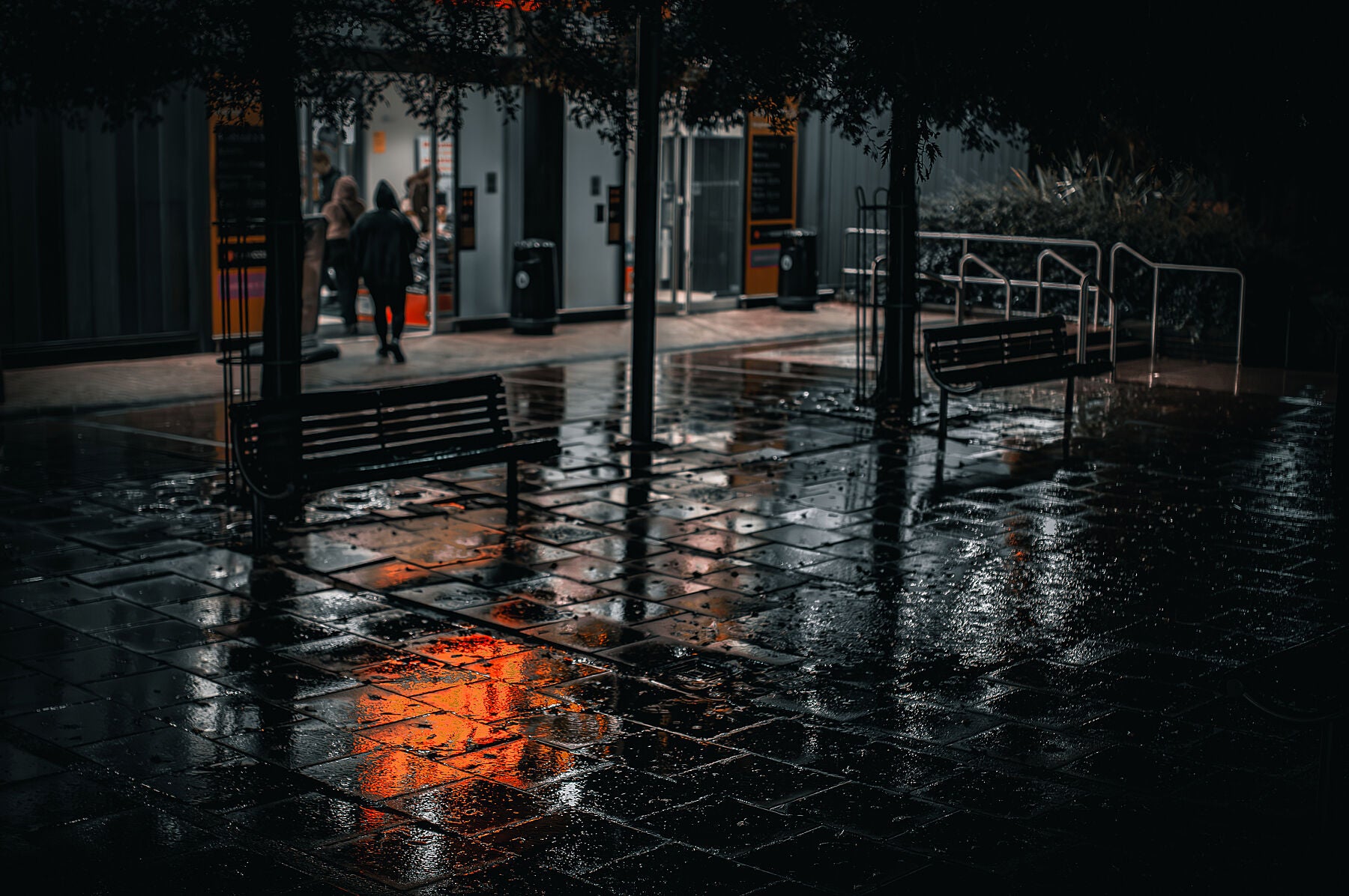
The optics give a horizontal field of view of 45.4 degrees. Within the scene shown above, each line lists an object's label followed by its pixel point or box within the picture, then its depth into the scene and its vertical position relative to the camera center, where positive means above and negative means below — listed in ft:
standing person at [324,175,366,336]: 55.98 +0.24
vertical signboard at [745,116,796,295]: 70.33 +2.13
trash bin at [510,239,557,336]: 59.26 -1.53
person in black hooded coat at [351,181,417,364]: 51.37 -0.26
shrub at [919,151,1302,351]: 55.88 +0.95
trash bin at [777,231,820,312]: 69.67 -0.96
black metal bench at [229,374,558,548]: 26.86 -3.46
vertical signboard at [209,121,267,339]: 51.78 +1.09
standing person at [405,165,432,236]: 62.80 +1.86
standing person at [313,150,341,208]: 64.69 +2.68
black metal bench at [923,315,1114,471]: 37.45 -2.52
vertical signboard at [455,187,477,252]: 59.67 +0.88
